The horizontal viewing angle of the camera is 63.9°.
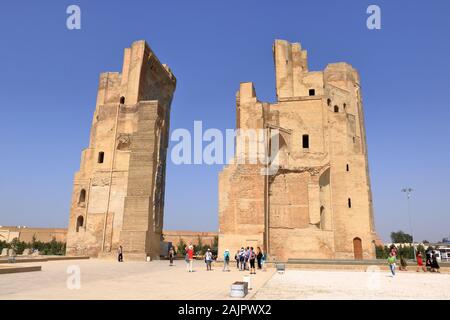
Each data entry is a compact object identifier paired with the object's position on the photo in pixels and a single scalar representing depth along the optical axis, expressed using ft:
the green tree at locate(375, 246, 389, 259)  120.65
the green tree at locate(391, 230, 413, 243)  300.01
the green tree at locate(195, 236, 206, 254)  149.81
